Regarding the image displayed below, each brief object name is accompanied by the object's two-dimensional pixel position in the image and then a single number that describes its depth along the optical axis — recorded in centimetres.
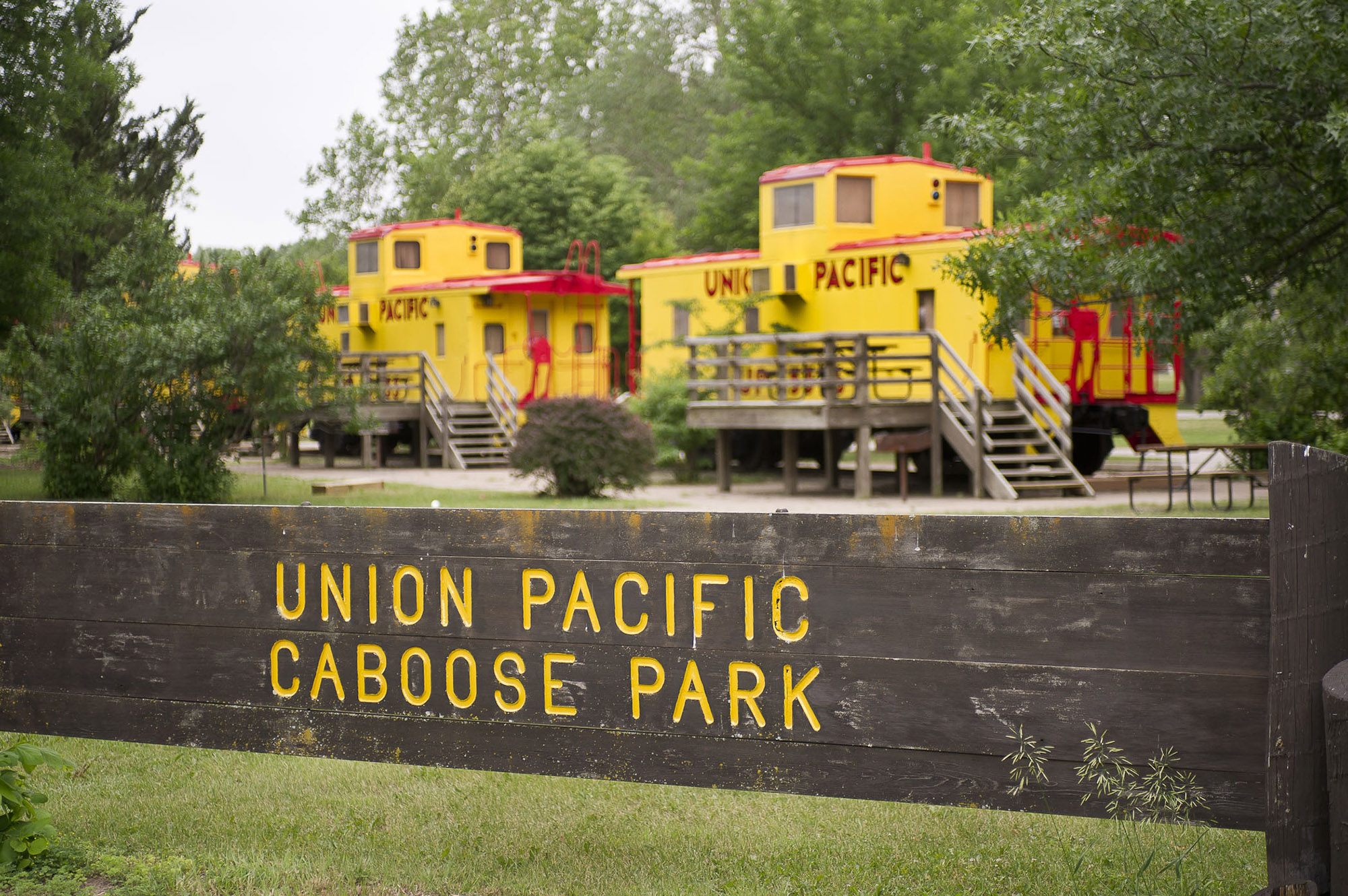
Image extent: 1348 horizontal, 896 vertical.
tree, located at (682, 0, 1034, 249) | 3659
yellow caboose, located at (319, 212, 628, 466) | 2714
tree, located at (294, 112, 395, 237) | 5462
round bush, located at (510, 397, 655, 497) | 1750
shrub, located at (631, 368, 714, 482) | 2223
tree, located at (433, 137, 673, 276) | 4372
